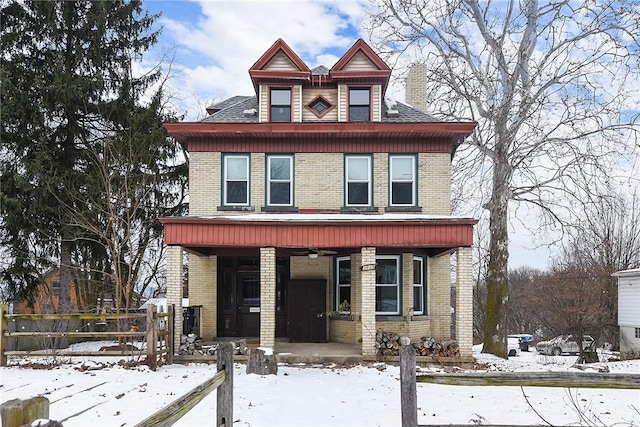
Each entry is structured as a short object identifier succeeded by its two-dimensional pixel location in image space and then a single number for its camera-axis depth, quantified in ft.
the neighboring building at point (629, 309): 76.74
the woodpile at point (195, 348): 45.12
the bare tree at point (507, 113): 61.82
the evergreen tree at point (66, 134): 62.39
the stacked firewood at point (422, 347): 46.91
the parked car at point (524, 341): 125.47
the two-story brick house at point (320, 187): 53.57
